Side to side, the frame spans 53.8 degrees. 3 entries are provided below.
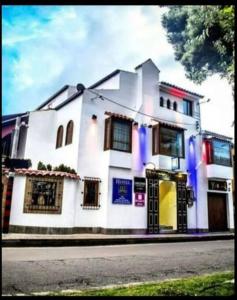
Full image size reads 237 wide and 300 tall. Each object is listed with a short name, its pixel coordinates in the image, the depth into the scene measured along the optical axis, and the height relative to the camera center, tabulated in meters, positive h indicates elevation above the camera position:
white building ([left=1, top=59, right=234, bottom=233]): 10.86 +1.84
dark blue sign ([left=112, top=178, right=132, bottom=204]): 12.12 +0.25
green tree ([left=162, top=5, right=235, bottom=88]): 2.88 +2.71
